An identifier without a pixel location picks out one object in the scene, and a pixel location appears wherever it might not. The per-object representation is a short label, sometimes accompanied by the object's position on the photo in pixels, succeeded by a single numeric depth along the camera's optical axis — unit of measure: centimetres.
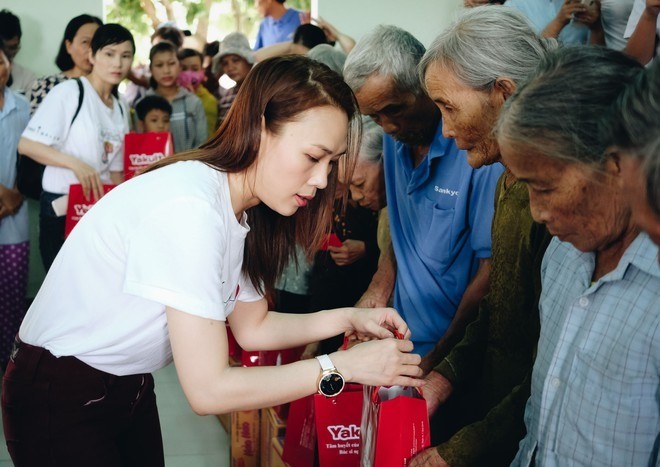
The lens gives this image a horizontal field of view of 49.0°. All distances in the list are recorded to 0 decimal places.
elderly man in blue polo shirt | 190
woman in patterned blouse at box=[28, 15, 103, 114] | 415
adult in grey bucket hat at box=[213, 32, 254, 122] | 547
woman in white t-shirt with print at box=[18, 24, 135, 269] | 351
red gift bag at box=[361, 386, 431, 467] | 145
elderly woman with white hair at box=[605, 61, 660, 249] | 80
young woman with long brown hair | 129
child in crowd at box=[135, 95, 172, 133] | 472
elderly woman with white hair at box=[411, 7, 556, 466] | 145
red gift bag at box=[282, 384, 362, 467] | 190
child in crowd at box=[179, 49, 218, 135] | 562
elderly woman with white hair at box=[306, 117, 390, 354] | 257
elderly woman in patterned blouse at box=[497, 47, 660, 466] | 104
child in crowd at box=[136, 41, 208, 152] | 497
